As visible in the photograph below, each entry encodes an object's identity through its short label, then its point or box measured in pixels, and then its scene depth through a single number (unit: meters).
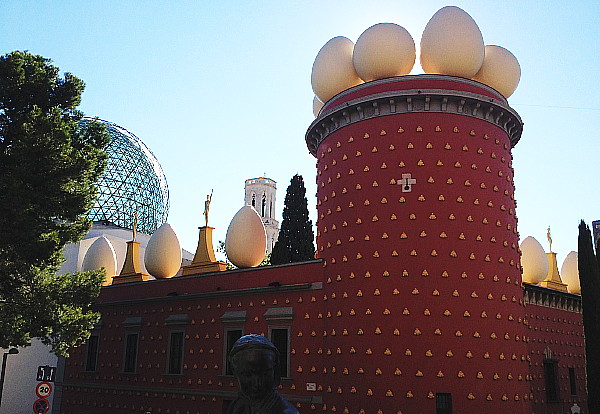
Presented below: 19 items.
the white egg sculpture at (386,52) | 20.05
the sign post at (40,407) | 16.15
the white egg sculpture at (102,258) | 32.31
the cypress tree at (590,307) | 16.94
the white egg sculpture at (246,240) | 24.70
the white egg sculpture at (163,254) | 28.06
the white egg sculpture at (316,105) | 24.78
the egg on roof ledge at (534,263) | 26.94
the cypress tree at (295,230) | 36.75
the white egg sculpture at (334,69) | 21.64
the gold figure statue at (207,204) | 28.21
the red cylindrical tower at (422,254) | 17.50
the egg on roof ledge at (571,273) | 30.66
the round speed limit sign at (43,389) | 15.98
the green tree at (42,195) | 17.20
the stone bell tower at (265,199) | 80.12
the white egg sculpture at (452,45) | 19.86
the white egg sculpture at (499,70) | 21.44
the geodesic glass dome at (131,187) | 49.22
